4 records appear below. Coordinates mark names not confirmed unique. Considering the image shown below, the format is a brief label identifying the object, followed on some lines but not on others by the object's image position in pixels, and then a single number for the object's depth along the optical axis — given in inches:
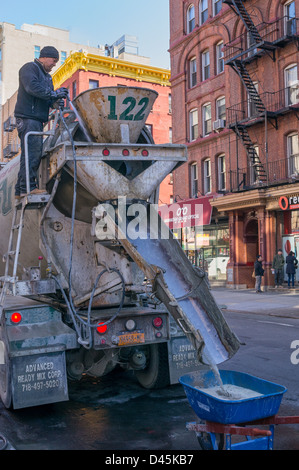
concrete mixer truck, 217.9
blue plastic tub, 155.6
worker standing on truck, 247.6
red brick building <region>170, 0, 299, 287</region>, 951.0
